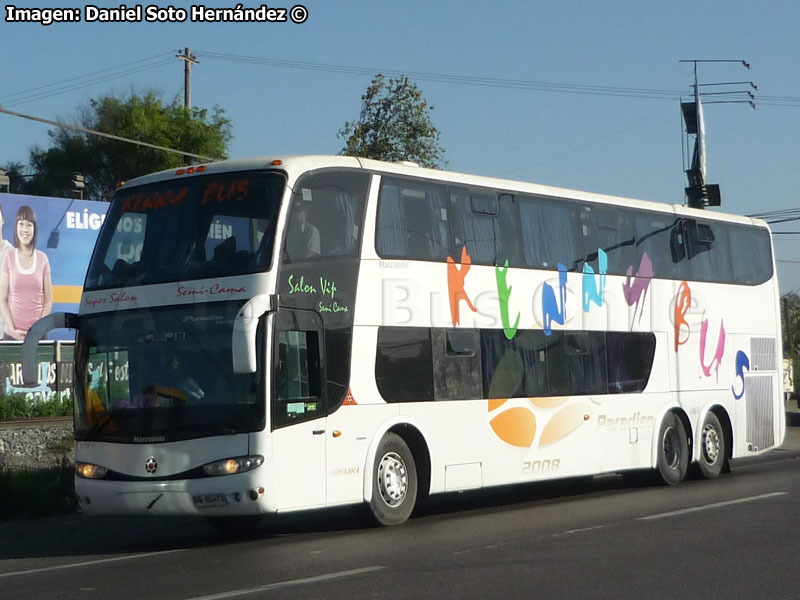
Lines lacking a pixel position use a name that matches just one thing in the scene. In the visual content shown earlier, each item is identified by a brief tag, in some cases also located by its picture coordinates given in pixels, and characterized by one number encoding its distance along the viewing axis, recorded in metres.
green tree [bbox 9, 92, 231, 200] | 74.19
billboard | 42.44
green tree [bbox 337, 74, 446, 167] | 39.03
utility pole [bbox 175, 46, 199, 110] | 56.03
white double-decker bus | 12.38
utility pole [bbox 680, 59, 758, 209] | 32.66
